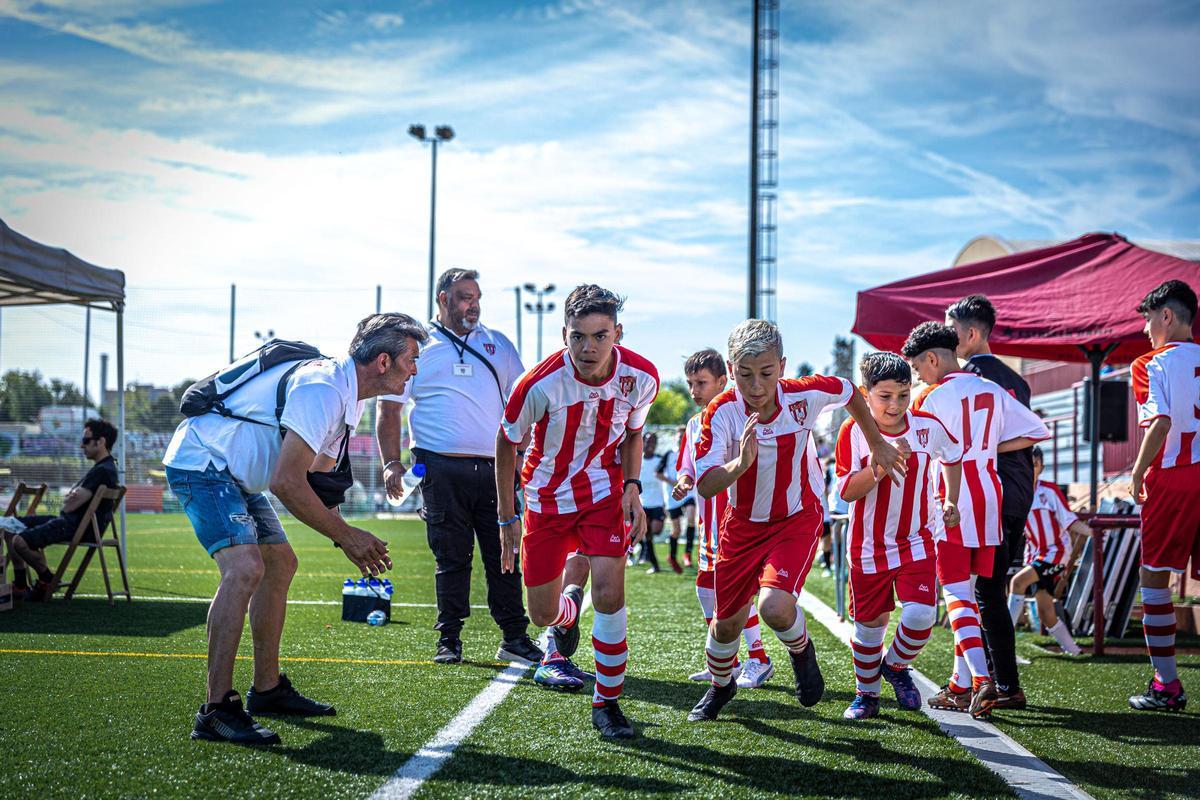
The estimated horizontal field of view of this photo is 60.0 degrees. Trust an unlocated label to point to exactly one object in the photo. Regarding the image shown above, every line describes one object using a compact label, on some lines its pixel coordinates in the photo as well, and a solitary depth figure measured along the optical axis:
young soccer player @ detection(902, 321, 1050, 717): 5.02
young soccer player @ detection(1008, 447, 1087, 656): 7.27
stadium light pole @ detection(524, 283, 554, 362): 51.62
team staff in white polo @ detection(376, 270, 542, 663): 6.20
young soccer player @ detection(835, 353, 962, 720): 4.88
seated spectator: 9.07
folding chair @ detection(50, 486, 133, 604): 8.55
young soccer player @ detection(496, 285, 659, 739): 4.46
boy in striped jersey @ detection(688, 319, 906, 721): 4.46
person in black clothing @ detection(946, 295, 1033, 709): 5.12
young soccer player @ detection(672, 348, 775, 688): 5.65
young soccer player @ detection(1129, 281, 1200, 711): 5.22
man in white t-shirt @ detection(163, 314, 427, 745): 3.88
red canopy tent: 7.75
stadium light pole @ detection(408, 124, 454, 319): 32.38
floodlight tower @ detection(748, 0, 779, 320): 21.36
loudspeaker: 11.38
